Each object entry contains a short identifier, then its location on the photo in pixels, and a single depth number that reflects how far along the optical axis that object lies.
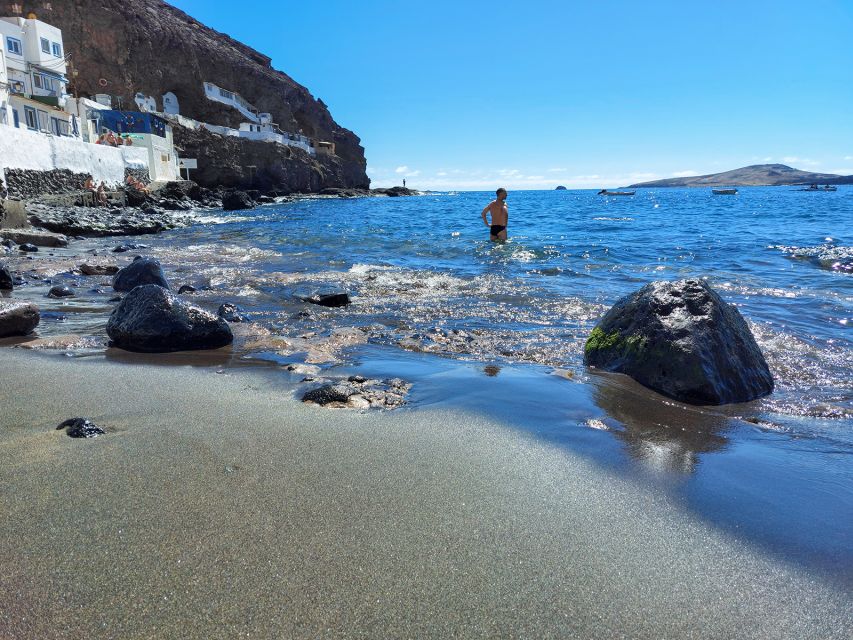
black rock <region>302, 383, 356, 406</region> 3.71
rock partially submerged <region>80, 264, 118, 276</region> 9.70
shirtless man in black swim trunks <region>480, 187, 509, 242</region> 15.71
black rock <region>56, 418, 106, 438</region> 2.90
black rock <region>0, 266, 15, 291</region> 7.87
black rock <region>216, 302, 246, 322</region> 6.45
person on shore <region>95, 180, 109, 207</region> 25.41
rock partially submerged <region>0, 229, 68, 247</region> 13.47
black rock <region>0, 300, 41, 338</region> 5.20
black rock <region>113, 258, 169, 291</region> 8.06
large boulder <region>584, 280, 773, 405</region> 4.25
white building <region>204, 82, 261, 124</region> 71.69
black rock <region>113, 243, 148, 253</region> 13.37
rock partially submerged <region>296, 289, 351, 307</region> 7.55
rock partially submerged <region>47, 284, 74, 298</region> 7.57
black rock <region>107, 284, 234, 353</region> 5.06
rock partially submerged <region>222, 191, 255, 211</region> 40.56
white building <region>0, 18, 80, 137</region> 33.47
